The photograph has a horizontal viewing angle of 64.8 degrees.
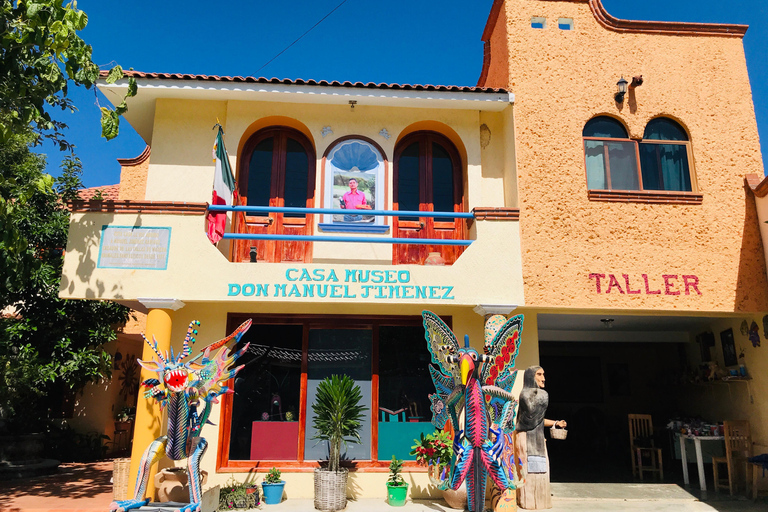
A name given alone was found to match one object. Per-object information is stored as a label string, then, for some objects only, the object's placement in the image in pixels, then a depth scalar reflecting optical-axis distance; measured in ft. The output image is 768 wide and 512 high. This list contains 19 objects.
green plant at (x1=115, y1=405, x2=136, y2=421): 52.26
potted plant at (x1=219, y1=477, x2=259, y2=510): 30.45
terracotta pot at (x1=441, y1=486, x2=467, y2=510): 30.76
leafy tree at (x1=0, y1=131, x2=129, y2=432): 38.22
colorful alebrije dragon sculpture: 25.91
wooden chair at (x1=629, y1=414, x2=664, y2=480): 39.60
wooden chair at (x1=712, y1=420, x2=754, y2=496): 34.55
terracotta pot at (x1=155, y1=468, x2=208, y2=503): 28.14
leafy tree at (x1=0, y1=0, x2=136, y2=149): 24.89
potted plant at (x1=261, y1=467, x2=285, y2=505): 31.63
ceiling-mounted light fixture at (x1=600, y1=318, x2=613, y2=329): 39.99
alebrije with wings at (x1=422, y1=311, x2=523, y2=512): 24.38
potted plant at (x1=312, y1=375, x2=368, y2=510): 30.35
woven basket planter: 30.27
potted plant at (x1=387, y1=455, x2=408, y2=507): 31.53
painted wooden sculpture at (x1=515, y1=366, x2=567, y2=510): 31.55
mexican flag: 30.96
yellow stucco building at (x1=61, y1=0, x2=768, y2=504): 31.73
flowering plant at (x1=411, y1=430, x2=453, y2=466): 30.94
